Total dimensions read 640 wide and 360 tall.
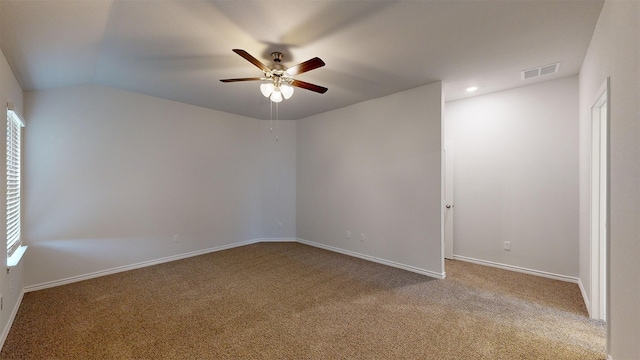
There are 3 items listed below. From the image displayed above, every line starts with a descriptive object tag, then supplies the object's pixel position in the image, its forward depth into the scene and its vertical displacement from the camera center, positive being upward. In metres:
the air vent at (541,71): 3.02 +1.32
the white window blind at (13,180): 2.59 -0.02
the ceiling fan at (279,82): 2.58 +1.02
